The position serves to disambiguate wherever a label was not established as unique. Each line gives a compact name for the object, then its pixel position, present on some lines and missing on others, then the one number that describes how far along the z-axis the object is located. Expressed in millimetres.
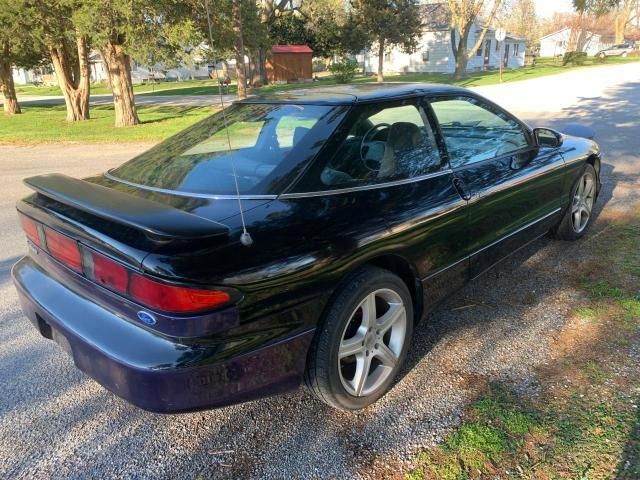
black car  1942
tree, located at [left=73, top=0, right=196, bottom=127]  12578
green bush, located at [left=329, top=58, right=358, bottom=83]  26312
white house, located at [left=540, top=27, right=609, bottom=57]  81188
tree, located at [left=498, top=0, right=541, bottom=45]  62062
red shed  39719
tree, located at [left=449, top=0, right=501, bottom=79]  29453
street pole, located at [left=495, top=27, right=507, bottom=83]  25997
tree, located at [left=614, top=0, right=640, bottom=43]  61812
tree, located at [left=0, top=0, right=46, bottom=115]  14625
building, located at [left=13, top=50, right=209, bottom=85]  59206
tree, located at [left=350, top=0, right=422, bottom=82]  31578
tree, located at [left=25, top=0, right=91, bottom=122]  14509
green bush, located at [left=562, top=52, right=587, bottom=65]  44703
